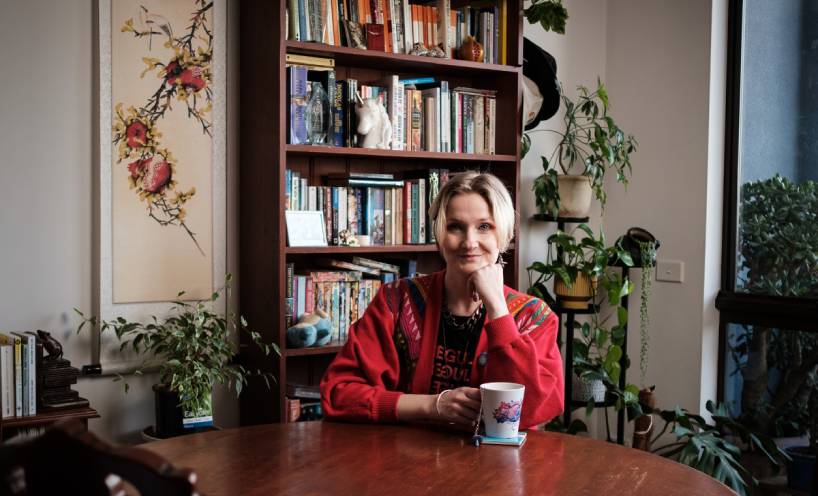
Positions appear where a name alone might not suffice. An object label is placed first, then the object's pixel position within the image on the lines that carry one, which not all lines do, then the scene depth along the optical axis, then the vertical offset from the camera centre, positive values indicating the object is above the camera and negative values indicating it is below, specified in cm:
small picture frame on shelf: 295 -2
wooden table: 135 -42
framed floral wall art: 284 +24
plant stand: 347 -56
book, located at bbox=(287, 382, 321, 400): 298 -60
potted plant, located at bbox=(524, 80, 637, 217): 356 +25
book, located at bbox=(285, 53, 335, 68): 294 +58
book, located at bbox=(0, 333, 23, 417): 251 -47
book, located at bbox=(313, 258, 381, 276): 316 -16
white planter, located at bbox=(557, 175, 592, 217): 358 +13
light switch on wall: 360 -19
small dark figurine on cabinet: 258 -49
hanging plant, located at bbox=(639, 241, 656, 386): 349 -29
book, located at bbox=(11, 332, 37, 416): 252 -47
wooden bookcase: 288 +25
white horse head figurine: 308 +36
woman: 182 -25
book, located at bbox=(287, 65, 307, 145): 292 +42
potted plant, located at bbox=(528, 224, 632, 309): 345 -18
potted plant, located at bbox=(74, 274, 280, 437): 271 -45
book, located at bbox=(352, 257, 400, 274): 321 -16
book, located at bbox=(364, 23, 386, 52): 310 +69
